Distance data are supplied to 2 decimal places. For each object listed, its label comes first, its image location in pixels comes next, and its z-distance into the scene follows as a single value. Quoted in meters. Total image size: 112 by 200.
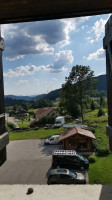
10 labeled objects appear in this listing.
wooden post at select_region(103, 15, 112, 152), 3.25
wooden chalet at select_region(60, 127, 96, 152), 20.30
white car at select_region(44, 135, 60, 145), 23.77
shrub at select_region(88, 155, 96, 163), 16.72
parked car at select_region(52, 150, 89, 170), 15.12
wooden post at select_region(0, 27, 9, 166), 3.27
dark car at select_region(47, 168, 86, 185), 12.34
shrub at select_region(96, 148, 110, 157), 18.33
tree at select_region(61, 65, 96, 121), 32.06
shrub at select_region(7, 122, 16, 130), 38.34
